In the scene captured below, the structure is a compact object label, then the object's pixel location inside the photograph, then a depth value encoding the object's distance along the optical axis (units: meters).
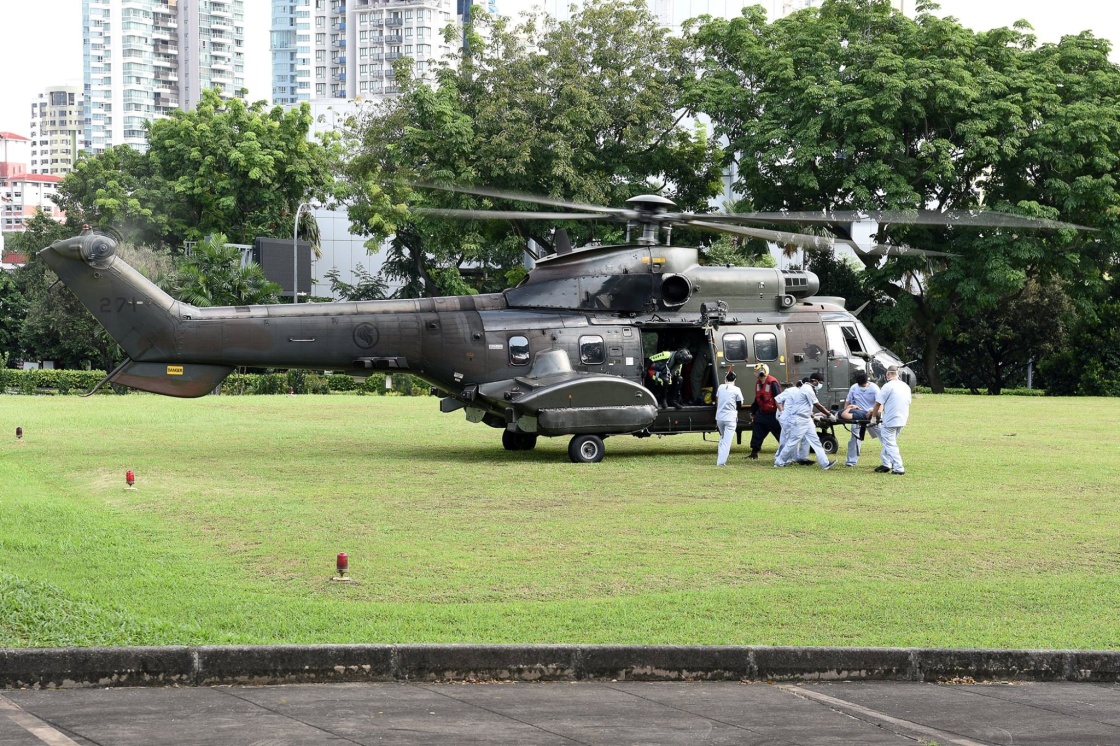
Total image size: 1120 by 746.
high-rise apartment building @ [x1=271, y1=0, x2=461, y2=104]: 194.12
